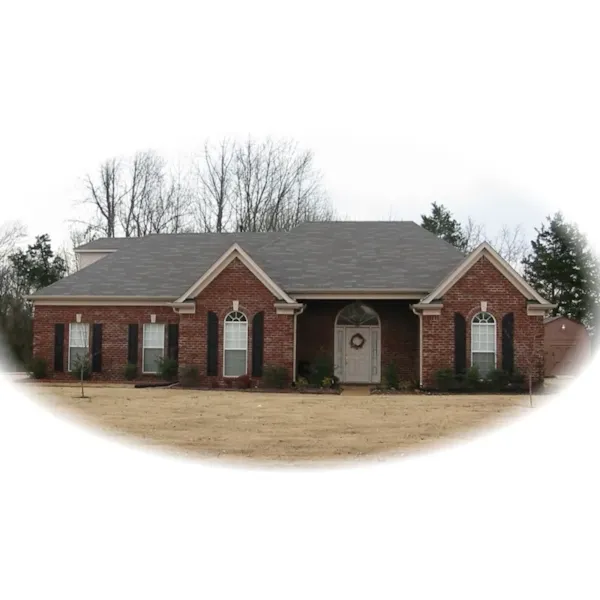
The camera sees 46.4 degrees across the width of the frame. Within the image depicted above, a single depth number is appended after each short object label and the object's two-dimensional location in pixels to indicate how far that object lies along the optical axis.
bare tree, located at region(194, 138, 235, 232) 42.31
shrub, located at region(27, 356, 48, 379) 23.42
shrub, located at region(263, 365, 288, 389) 20.91
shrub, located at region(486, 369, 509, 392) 20.22
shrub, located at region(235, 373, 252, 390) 21.17
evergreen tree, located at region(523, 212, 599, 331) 35.03
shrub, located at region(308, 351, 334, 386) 21.34
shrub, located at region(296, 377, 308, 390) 20.96
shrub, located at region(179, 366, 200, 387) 21.39
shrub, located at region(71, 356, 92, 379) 23.12
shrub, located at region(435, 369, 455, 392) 20.41
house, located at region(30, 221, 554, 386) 20.75
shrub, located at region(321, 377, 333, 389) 21.11
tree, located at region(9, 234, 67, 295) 44.38
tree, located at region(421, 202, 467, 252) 53.28
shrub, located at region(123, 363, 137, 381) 23.09
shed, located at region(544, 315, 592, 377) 34.69
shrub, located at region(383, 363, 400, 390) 21.12
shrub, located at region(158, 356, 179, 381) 22.67
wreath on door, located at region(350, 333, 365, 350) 23.34
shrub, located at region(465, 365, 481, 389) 20.31
